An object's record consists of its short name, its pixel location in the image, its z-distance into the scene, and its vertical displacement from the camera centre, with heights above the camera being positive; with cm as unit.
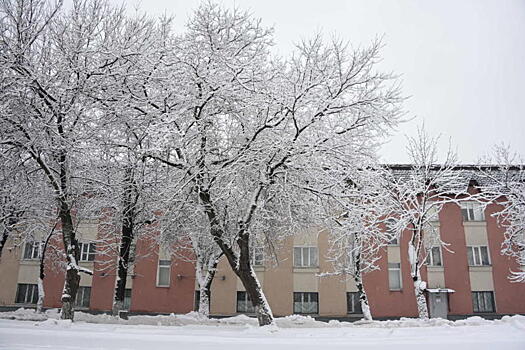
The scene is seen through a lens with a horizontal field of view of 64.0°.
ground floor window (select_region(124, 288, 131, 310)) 2412 -95
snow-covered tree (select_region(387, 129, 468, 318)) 1573 +378
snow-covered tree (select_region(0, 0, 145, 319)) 927 +422
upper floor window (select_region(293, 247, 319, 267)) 2494 +159
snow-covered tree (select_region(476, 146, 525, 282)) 1644 +378
